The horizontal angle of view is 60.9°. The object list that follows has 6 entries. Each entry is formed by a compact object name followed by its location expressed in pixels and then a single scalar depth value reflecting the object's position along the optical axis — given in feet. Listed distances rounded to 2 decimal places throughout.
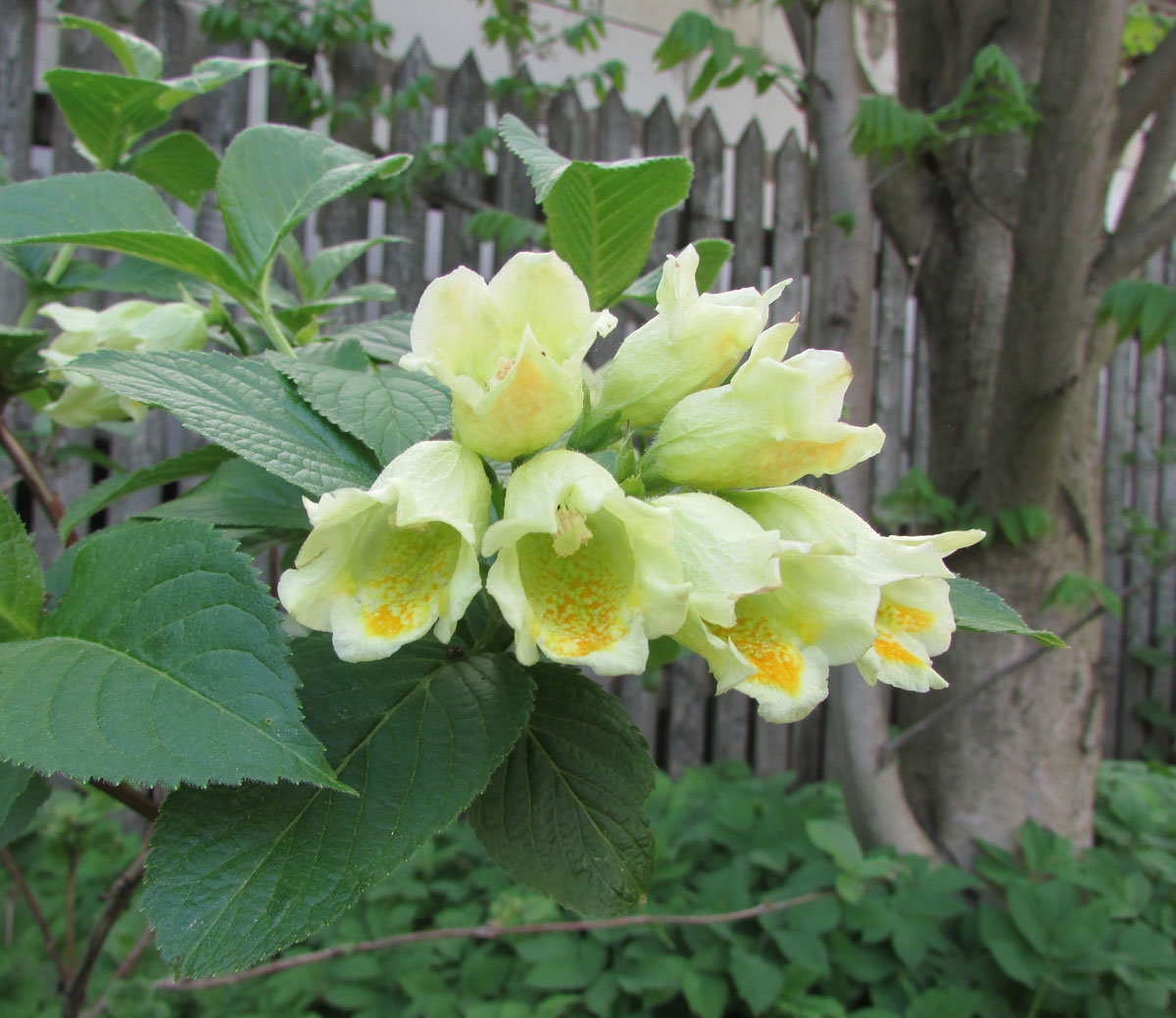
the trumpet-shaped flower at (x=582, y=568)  0.44
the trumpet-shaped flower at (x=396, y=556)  0.45
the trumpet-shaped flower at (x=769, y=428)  0.48
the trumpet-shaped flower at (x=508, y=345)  0.47
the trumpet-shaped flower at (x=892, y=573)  0.49
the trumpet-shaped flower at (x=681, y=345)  0.52
